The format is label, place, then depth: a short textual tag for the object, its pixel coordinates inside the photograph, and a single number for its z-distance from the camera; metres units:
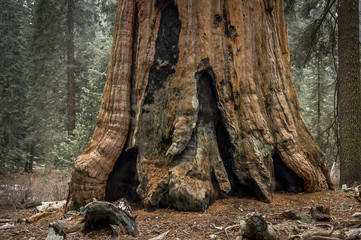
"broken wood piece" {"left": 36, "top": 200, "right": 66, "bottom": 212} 5.53
